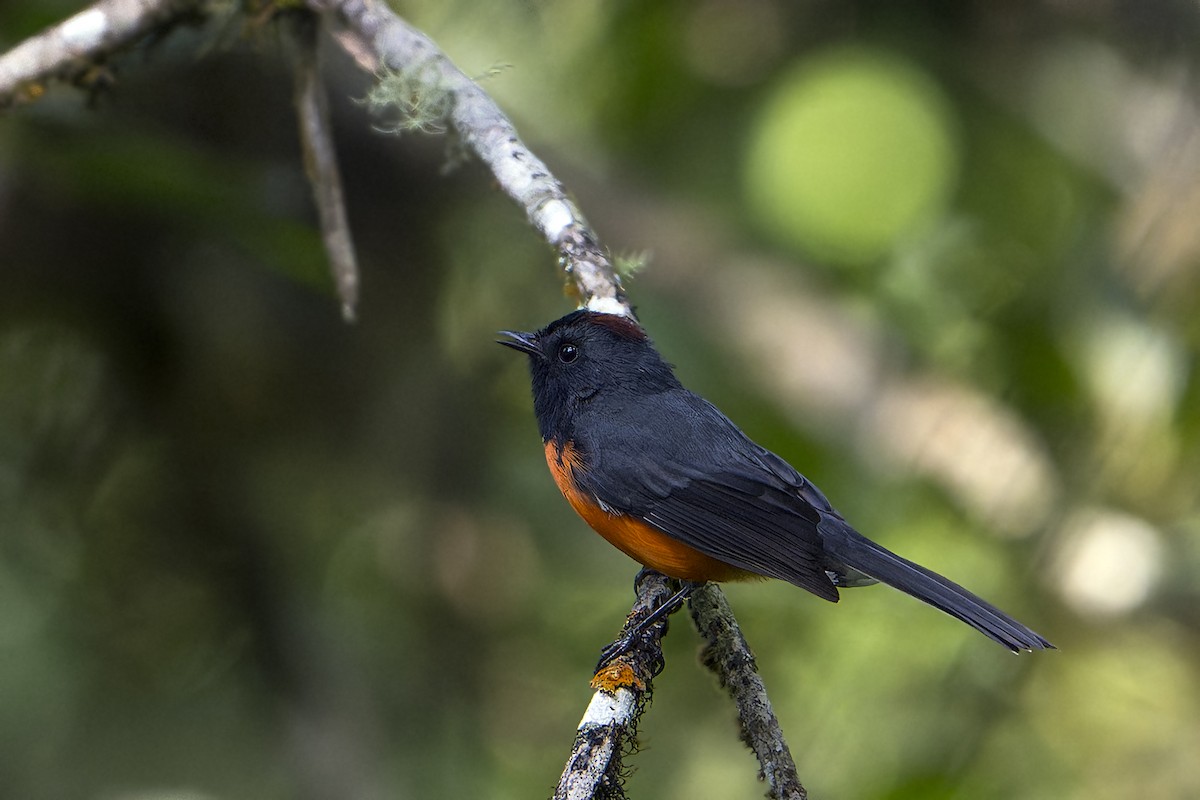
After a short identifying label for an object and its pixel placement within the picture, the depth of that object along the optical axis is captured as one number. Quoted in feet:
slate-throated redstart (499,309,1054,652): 20.34
